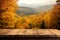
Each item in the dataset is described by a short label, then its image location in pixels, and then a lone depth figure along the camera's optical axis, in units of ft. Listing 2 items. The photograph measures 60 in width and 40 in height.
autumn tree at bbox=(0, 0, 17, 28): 10.70
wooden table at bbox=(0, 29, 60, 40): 6.42
